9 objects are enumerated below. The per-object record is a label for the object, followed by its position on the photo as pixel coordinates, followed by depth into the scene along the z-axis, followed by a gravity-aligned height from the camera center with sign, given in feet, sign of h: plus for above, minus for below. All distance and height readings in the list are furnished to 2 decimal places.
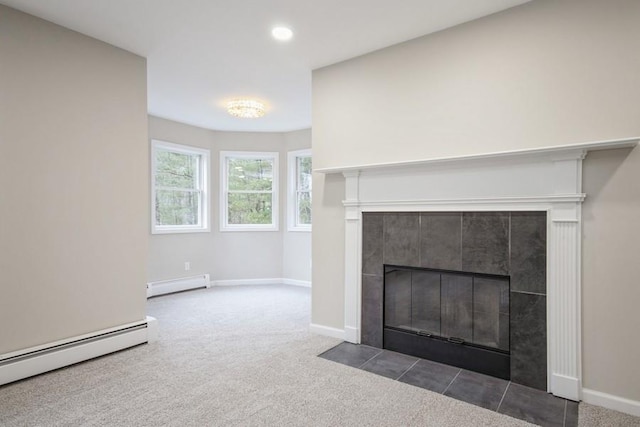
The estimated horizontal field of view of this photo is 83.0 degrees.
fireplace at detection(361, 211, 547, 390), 8.15 -1.87
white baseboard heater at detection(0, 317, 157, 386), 8.33 -3.53
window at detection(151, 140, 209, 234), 17.76 +1.26
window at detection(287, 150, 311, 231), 20.16 +1.18
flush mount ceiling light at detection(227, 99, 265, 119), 14.21 +4.15
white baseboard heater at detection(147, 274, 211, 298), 17.24 -3.63
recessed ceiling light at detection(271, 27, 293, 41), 9.32 +4.71
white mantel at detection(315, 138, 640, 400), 7.57 +0.38
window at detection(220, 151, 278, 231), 20.38 +1.20
